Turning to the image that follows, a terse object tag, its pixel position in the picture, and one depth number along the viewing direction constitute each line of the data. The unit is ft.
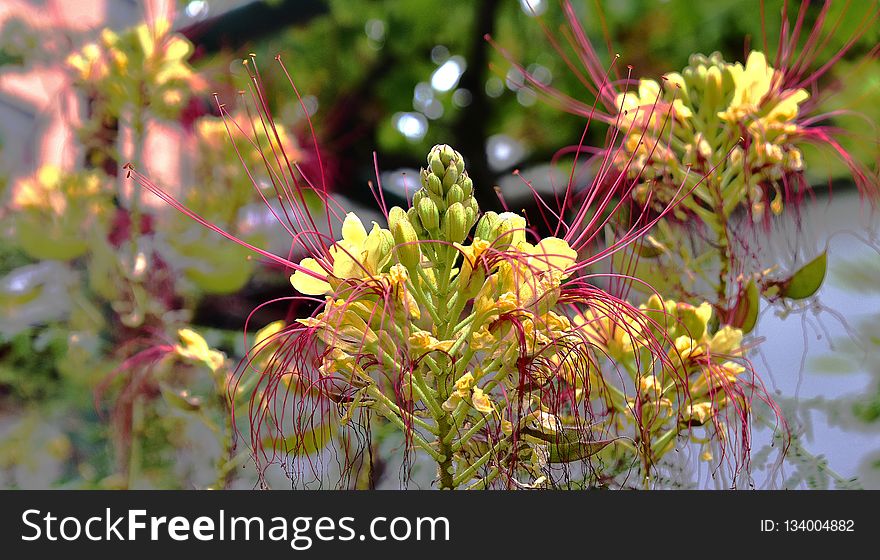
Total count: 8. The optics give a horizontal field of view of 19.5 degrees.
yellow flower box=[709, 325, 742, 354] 3.38
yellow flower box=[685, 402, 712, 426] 3.31
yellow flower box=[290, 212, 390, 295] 3.09
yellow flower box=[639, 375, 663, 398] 3.33
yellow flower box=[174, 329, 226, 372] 3.62
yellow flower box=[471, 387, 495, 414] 3.02
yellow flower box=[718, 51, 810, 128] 3.54
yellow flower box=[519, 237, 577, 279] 3.10
